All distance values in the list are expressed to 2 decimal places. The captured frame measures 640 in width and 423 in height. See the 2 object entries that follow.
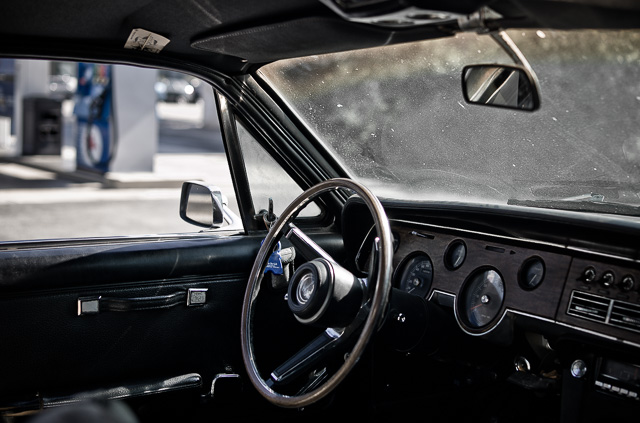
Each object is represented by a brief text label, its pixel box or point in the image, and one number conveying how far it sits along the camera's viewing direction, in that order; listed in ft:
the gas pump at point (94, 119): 38.91
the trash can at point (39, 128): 45.55
